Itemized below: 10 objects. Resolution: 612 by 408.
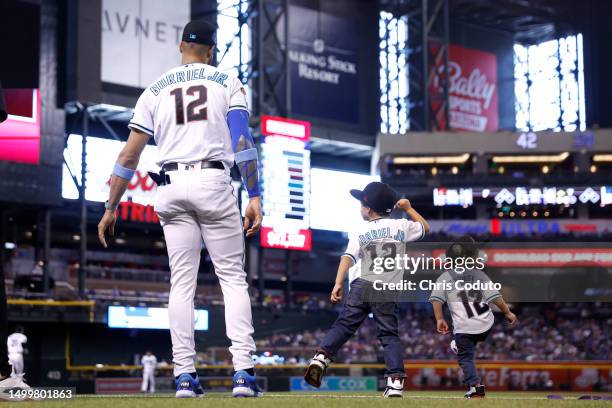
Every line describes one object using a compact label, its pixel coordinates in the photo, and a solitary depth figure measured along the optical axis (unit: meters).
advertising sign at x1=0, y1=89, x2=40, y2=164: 37.34
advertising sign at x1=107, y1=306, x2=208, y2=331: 35.94
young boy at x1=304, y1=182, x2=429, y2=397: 8.60
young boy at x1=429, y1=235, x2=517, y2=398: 10.09
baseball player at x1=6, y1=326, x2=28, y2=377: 25.91
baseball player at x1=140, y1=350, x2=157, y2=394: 30.69
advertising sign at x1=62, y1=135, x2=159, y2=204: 40.28
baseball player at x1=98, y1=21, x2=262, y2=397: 6.59
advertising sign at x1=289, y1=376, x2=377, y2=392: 31.98
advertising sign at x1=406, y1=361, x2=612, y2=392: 31.19
